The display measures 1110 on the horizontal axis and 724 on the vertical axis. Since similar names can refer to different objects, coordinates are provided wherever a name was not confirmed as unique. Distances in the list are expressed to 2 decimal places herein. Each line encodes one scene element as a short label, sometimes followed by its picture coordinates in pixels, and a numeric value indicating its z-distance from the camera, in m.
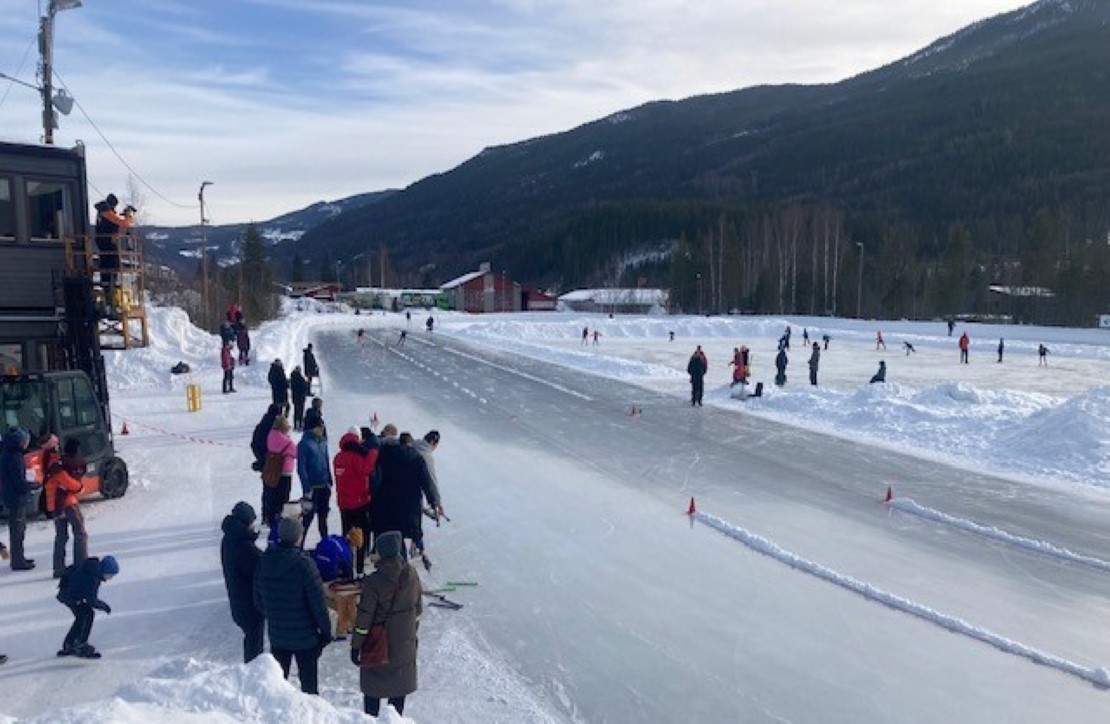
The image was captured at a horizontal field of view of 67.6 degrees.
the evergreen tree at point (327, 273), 170.25
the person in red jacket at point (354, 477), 8.46
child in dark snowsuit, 6.50
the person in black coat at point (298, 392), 18.03
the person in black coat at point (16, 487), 8.64
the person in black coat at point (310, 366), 22.25
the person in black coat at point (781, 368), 25.25
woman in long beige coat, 5.16
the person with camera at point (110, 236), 12.73
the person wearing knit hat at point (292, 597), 5.39
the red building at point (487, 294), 116.56
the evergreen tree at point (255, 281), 59.62
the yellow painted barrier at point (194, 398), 20.28
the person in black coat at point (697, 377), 21.92
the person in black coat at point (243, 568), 5.91
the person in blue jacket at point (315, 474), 9.32
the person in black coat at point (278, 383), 17.56
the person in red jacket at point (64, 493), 8.04
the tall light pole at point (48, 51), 15.16
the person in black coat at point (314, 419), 9.56
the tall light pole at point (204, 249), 36.78
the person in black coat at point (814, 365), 25.60
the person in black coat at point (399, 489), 8.12
